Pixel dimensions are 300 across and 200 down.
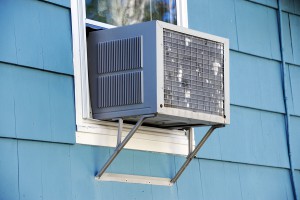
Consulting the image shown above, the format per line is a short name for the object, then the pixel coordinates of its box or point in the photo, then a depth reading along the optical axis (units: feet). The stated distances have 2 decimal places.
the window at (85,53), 29.30
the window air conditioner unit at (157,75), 28.76
